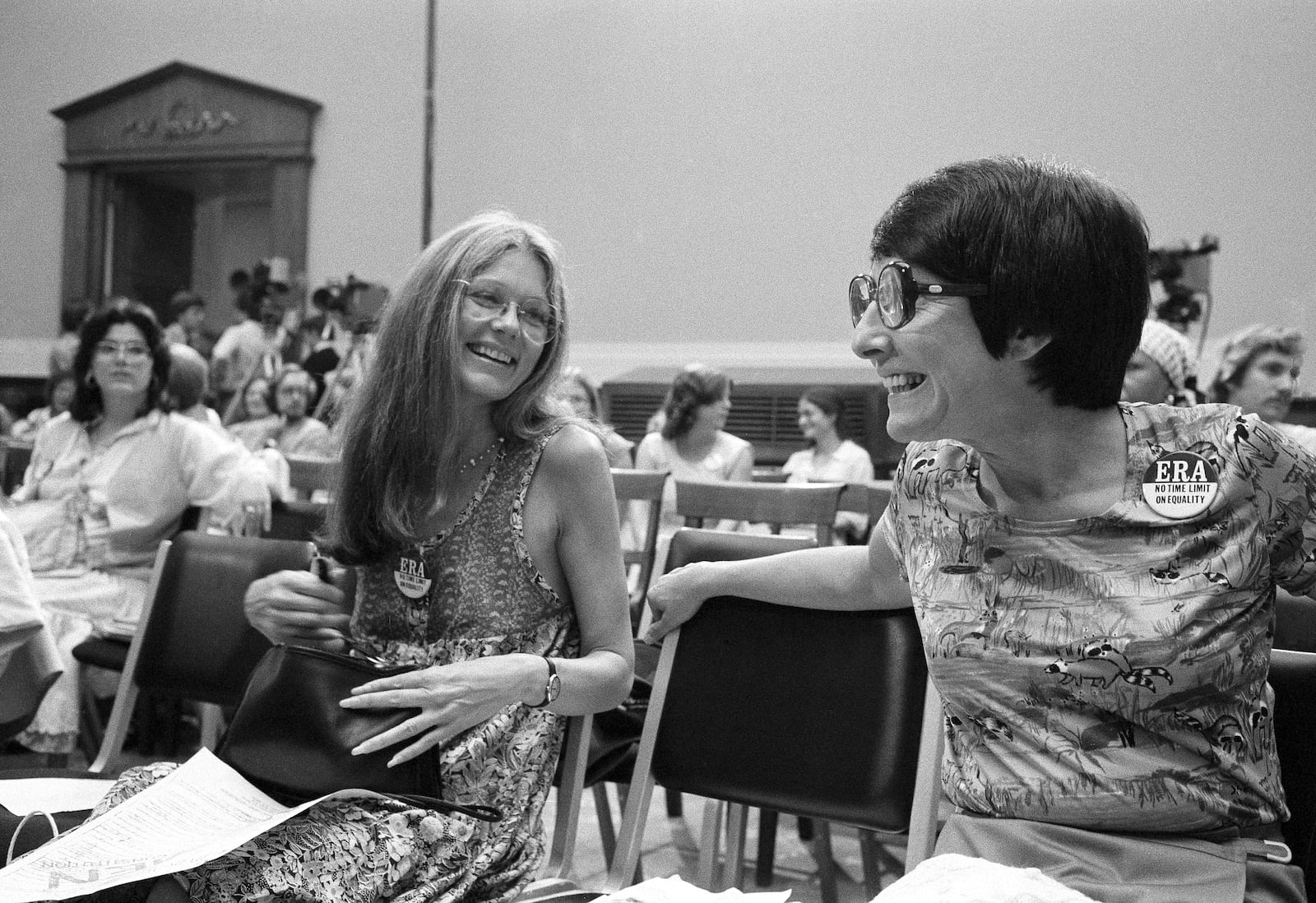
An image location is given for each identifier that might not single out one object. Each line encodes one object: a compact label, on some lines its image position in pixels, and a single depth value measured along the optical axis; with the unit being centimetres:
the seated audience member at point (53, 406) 715
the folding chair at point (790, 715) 153
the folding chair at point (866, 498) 343
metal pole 1019
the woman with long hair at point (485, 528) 152
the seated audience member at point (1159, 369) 279
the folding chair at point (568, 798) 165
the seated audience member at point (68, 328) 839
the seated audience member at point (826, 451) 609
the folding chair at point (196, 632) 216
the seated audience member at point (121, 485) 325
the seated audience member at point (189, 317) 978
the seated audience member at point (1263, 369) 339
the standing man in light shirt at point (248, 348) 962
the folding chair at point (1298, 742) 125
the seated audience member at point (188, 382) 427
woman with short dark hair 103
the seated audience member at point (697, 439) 546
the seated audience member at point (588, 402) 470
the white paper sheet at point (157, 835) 117
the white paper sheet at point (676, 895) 104
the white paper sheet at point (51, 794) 162
